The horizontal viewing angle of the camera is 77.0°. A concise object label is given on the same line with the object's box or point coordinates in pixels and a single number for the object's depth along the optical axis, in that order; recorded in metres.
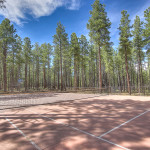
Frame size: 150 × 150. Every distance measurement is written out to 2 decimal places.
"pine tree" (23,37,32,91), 27.00
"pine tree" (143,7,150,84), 16.28
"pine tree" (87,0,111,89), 17.12
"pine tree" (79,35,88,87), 29.74
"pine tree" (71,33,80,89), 25.25
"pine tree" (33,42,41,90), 33.72
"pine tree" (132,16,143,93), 21.15
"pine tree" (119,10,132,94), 18.14
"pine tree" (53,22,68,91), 22.88
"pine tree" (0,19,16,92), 19.53
